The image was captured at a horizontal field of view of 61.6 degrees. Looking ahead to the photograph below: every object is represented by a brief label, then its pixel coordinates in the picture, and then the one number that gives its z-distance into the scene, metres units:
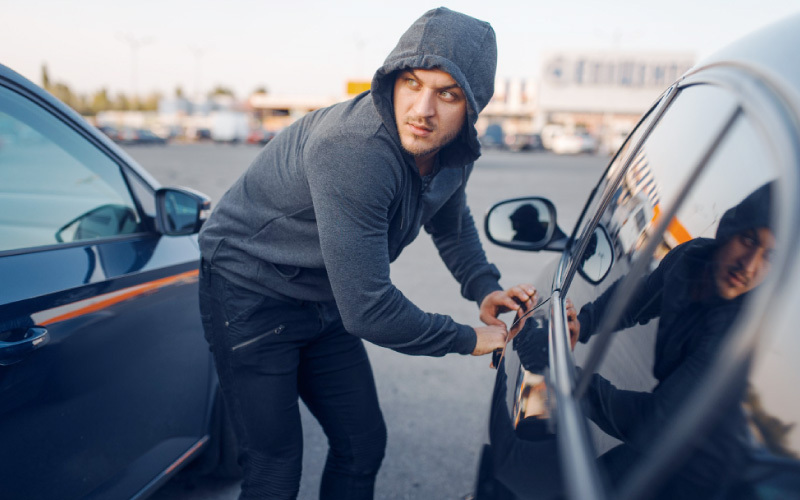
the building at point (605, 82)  52.09
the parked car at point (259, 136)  44.38
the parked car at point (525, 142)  38.06
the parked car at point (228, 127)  46.69
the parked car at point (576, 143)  36.22
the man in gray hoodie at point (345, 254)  1.52
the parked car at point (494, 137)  39.42
